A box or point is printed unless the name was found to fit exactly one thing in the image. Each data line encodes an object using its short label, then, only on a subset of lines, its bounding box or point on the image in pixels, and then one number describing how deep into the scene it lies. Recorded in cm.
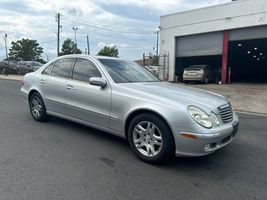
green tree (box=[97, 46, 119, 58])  4574
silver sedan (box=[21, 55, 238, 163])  286
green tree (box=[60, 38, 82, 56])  4606
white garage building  1427
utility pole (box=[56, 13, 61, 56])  3194
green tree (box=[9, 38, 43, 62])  5221
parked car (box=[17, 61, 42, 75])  2220
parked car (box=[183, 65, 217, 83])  1536
